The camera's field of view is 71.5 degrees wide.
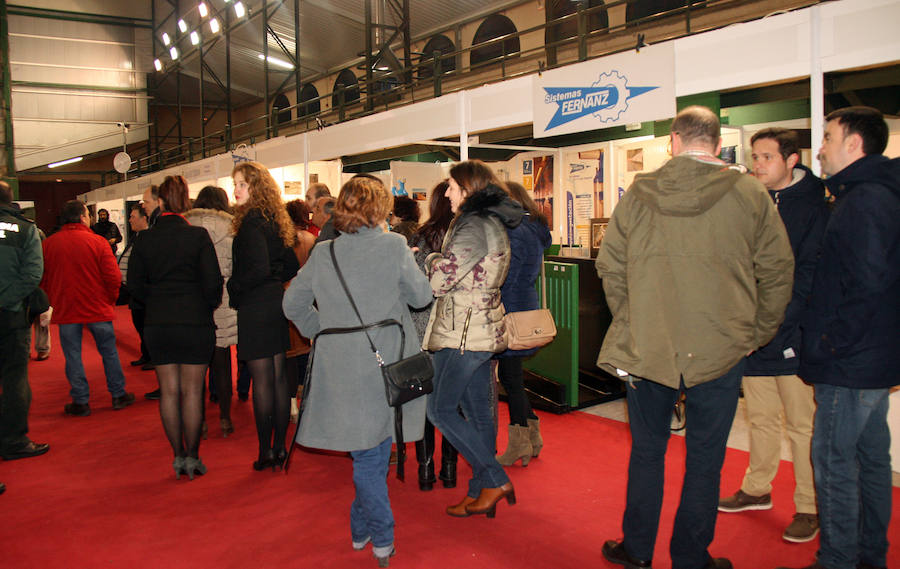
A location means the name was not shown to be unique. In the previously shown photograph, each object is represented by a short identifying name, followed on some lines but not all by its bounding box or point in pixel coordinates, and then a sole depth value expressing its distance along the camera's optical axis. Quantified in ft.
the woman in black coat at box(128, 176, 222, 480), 10.46
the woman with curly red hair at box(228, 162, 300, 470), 10.44
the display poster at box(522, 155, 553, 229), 25.12
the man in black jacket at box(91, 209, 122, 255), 31.60
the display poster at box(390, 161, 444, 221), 24.50
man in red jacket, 15.67
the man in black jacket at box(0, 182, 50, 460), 11.71
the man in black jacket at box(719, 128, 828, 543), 7.72
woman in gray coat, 7.59
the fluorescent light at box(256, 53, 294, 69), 48.50
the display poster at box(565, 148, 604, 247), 23.24
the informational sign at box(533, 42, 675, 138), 12.53
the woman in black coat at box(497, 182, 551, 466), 10.30
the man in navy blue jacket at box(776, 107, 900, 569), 6.47
